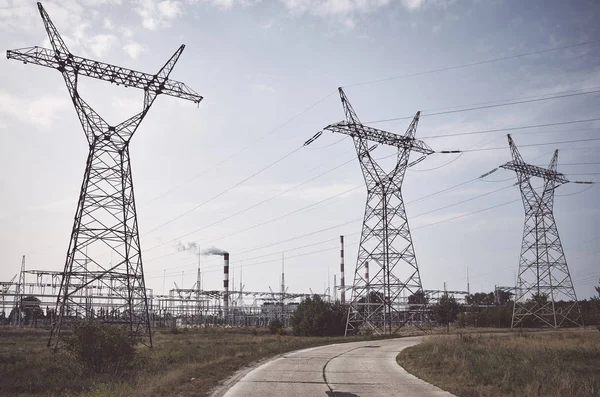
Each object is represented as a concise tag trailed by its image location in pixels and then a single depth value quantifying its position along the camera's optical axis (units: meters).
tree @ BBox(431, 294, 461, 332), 70.88
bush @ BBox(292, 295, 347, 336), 51.66
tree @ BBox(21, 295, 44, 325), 81.32
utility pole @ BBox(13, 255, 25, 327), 74.19
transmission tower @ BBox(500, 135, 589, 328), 53.38
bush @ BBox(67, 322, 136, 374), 22.28
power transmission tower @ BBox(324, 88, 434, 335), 43.91
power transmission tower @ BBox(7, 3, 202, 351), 28.34
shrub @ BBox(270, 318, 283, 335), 63.62
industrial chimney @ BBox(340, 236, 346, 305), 93.69
